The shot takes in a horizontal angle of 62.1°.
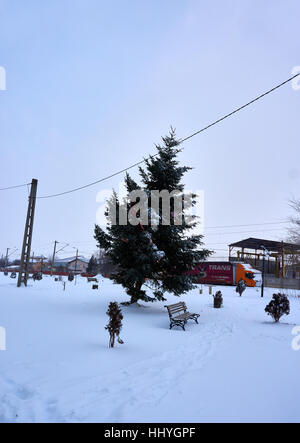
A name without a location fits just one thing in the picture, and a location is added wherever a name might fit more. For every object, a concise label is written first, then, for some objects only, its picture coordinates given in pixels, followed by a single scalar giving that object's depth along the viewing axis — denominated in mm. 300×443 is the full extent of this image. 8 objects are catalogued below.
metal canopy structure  37569
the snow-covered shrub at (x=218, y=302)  14047
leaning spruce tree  11234
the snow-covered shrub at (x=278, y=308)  10422
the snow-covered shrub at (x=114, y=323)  6301
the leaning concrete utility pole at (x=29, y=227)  19172
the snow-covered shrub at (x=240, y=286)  21258
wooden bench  8906
